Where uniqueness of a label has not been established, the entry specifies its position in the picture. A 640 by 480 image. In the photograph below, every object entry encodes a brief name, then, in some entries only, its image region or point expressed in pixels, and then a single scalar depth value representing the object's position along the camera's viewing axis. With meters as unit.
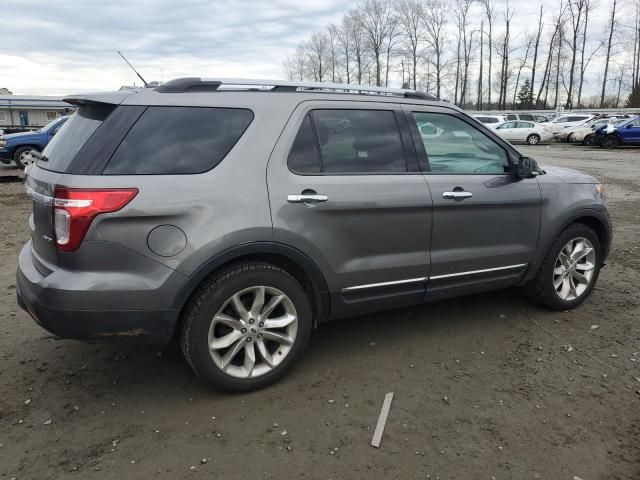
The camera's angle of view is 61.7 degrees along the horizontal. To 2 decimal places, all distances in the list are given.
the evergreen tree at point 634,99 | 50.08
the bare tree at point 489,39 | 63.22
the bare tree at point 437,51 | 68.38
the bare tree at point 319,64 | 75.94
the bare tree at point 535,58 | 61.75
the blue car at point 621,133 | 26.14
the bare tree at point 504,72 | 65.50
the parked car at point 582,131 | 29.55
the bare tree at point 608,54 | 56.00
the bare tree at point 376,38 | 70.50
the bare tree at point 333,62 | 75.81
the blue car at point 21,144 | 15.20
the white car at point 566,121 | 31.97
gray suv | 2.83
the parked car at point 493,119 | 34.09
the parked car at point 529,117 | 37.41
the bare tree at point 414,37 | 68.06
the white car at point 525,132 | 31.59
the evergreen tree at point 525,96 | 65.50
